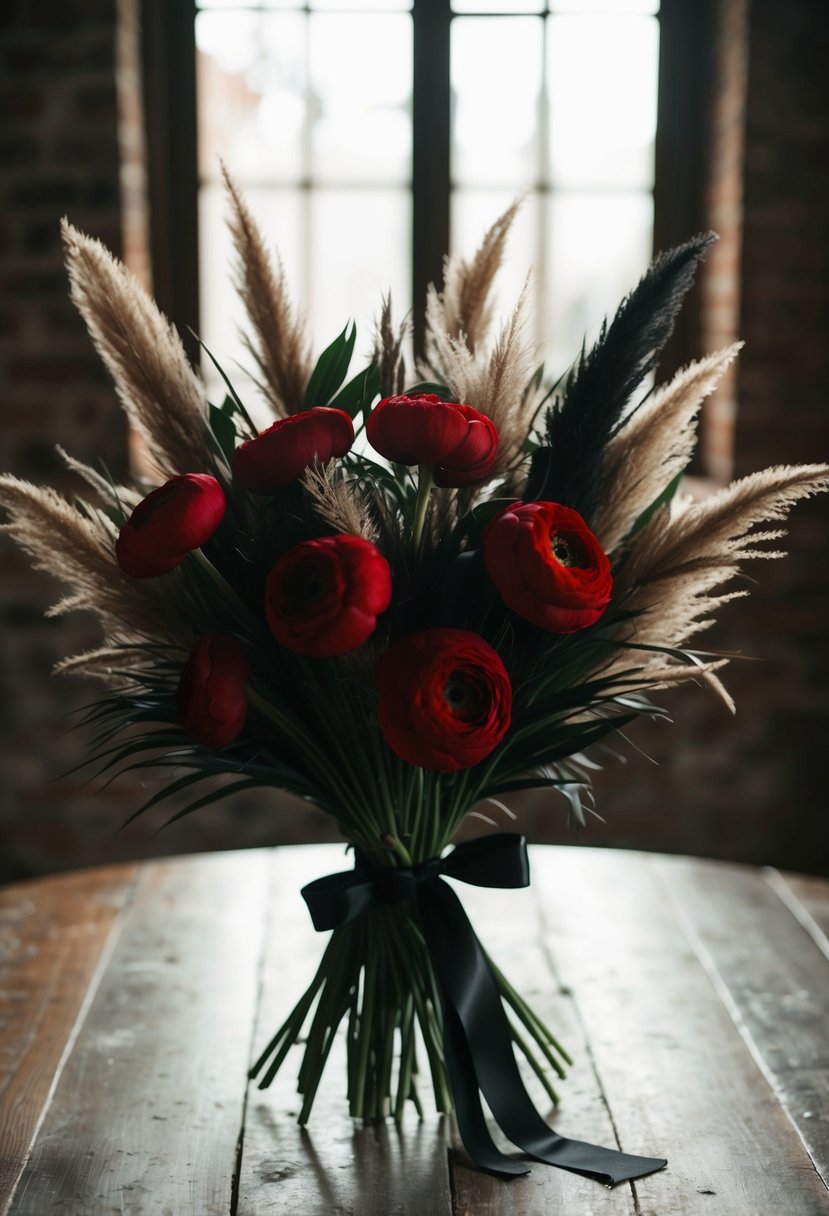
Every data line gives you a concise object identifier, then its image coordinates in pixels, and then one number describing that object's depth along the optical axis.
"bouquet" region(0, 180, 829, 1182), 0.94
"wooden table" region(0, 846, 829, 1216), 1.04
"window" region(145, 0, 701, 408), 3.21
